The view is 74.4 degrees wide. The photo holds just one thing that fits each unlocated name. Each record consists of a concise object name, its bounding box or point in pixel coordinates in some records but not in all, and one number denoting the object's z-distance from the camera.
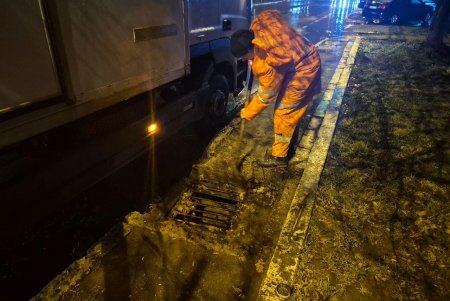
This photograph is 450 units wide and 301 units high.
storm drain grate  2.97
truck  1.93
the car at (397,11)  15.54
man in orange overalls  2.99
